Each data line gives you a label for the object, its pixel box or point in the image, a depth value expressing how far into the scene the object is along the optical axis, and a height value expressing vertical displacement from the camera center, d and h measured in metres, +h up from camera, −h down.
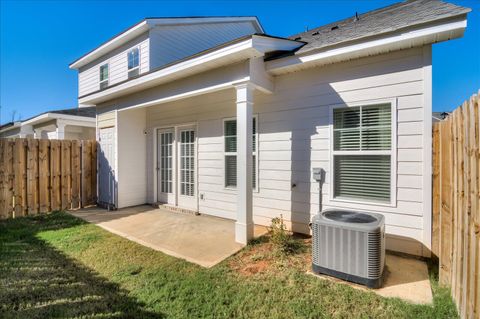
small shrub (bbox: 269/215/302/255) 3.66 -1.37
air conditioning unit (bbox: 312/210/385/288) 2.69 -1.07
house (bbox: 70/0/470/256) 3.46 +0.64
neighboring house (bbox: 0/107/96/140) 10.24 +1.56
